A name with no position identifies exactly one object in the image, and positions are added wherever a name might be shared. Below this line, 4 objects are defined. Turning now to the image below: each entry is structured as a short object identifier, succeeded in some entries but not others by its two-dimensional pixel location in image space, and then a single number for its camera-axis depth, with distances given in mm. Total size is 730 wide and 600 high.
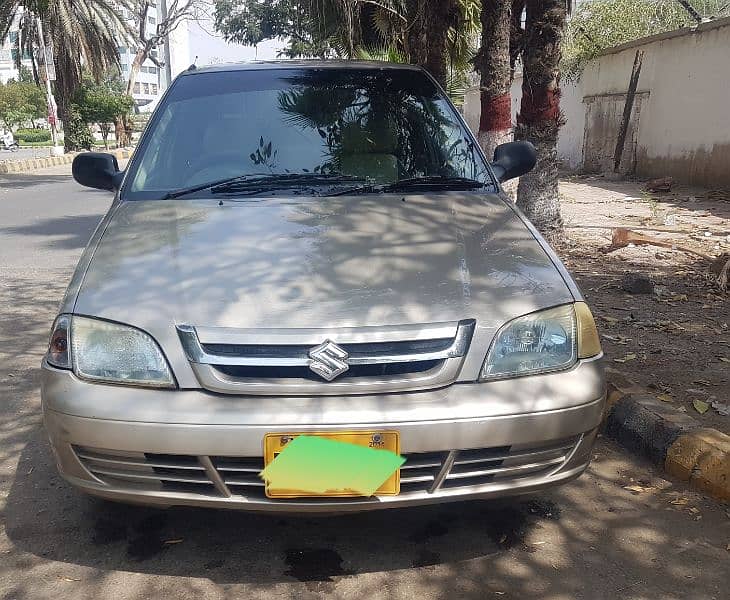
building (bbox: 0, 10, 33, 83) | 98812
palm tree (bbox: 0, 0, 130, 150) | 25547
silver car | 2225
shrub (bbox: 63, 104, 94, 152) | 28719
